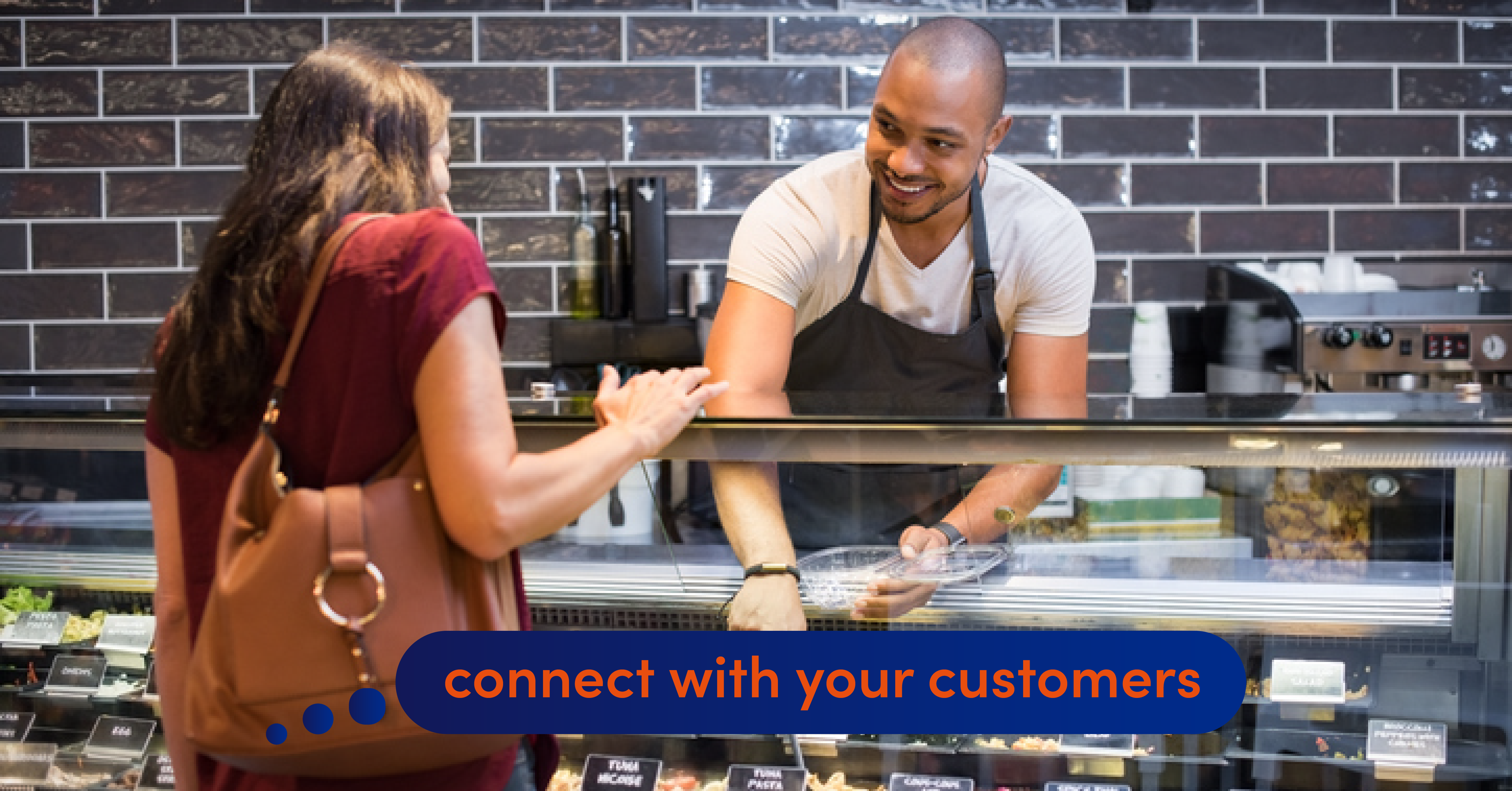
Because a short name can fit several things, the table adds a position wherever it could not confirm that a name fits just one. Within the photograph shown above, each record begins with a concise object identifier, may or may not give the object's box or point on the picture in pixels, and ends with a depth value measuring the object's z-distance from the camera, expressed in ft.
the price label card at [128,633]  5.37
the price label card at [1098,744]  4.63
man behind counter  5.98
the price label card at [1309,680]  4.74
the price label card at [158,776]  5.24
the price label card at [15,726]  5.36
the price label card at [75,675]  5.39
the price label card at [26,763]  5.34
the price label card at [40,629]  5.38
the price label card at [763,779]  4.76
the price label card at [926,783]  4.74
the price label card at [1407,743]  4.62
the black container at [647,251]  11.34
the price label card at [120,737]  5.33
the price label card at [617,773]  4.83
